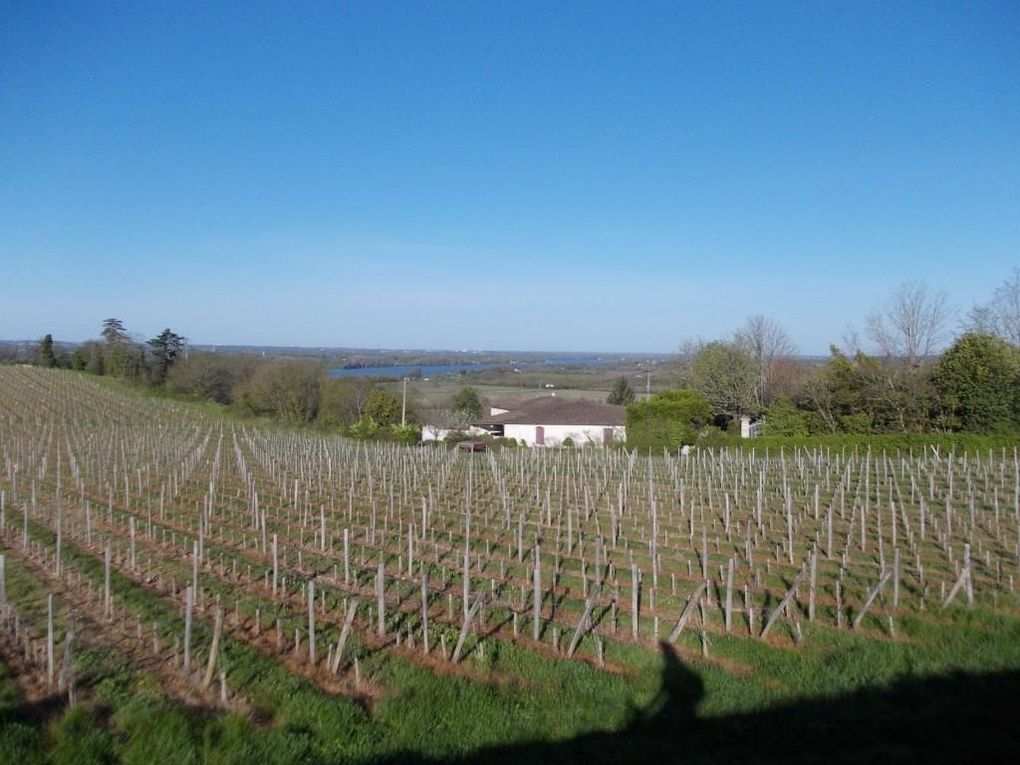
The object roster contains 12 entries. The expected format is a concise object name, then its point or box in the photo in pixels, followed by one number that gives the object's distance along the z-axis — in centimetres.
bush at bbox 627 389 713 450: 2936
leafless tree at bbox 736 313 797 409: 4091
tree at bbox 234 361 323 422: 4581
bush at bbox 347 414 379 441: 3472
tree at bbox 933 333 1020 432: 2745
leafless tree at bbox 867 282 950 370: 3356
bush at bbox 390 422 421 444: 3303
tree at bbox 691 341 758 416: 4062
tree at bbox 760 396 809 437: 3191
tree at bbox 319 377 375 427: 4656
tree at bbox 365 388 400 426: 4144
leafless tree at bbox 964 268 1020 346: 3181
